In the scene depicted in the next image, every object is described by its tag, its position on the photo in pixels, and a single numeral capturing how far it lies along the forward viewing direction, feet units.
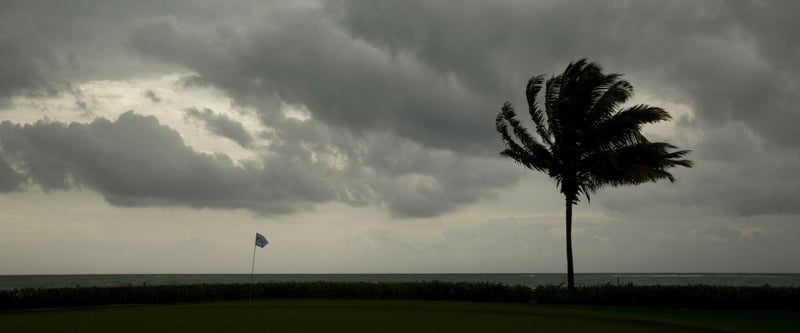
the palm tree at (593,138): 91.66
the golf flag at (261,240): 80.63
